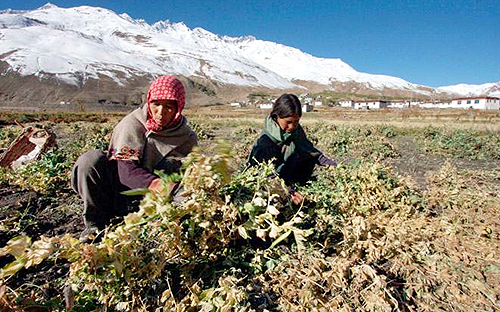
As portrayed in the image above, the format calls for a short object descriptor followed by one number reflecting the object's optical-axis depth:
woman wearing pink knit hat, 2.38
